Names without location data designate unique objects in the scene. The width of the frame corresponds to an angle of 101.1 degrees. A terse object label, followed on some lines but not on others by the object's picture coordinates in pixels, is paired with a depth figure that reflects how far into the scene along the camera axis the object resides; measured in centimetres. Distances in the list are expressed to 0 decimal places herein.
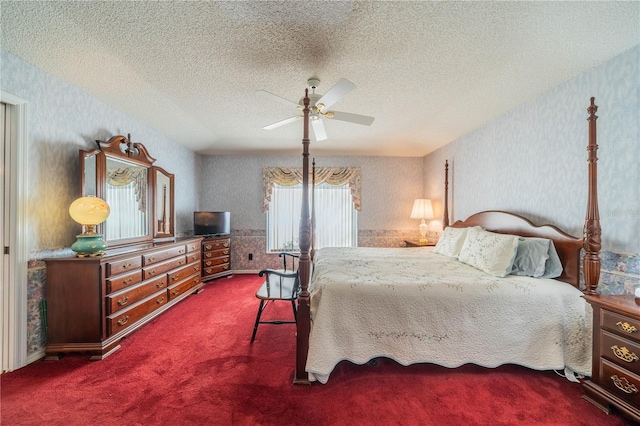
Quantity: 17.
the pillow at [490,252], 225
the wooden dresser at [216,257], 433
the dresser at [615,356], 145
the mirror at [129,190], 260
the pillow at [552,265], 218
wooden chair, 242
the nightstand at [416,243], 435
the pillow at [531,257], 220
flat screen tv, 443
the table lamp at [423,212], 457
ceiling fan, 193
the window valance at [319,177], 507
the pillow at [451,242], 309
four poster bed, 187
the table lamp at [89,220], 224
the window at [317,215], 521
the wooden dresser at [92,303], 218
